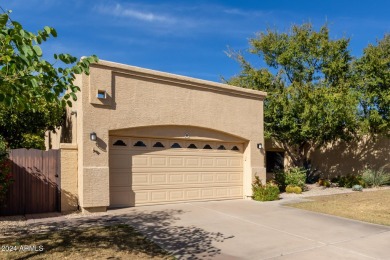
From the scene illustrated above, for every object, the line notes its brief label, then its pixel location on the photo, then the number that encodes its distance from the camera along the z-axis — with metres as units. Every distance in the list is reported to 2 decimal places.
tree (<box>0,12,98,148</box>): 4.01
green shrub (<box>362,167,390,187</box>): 19.78
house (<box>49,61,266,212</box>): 11.07
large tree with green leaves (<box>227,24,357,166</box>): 17.83
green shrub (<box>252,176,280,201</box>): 14.23
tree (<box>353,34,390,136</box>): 18.95
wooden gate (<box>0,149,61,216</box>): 10.39
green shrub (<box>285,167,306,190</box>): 17.70
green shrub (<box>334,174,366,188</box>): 20.06
